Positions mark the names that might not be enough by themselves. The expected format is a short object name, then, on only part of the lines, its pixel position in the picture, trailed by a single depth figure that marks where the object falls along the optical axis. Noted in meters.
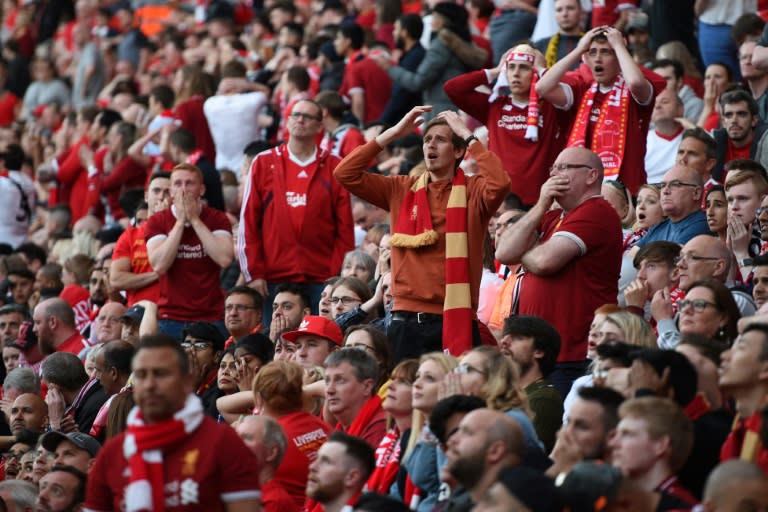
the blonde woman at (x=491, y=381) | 16.11
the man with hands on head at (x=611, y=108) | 24.14
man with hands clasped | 25.11
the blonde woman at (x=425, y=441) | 15.97
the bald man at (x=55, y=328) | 27.44
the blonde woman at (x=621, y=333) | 17.23
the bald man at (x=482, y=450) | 14.23
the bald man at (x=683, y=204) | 21.97
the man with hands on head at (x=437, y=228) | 19.25
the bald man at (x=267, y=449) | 16.77
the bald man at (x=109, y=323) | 26.14
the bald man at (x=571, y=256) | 19.16
